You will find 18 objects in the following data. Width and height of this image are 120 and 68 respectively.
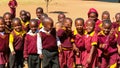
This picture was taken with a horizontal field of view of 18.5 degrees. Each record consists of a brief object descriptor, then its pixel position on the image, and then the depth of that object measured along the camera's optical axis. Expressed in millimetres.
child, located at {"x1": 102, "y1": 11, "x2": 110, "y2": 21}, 7912
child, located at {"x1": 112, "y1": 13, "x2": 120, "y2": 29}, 7883
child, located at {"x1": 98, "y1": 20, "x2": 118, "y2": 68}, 6746
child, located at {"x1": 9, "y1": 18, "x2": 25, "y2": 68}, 7242
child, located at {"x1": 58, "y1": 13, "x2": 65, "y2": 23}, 7886
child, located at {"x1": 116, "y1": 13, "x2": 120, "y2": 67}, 7112
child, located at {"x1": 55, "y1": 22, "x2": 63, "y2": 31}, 7318
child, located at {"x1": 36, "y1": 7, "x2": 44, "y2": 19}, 8453
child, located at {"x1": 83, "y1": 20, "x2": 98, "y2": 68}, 6574
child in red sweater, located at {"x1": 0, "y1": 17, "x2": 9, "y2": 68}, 7230
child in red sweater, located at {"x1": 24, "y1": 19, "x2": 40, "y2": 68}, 7238
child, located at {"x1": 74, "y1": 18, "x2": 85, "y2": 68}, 7125
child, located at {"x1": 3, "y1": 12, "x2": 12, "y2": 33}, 7737
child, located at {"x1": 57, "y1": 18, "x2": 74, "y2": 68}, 7242
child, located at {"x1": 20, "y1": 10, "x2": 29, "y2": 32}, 8288
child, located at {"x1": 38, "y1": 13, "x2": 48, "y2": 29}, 7757
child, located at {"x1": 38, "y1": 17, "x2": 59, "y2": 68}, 6871
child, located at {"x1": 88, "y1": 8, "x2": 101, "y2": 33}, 7637
